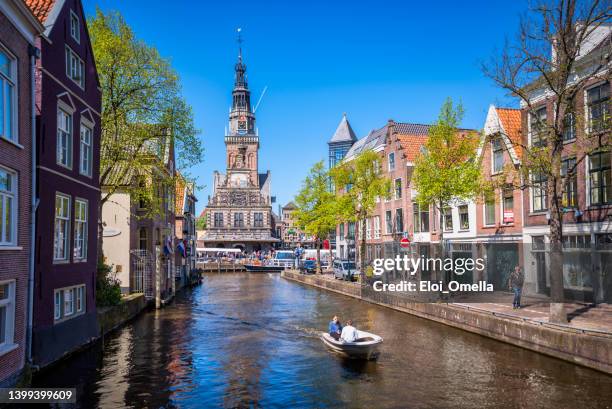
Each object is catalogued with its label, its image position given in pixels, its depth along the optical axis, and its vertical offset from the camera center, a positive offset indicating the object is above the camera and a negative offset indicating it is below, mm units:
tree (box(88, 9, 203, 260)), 28078 +8215
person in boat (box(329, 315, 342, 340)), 20938 -3830
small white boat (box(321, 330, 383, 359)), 19031 -4139
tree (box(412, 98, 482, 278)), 30297 +4355
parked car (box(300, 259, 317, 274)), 69050 -3909
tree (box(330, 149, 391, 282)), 44344 +4817
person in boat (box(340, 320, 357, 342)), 19672 -3775
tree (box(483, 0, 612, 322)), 19672 +5321
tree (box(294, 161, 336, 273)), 58250 +4176
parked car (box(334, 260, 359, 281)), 49641 -3269
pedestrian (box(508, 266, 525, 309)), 24000 -2327
